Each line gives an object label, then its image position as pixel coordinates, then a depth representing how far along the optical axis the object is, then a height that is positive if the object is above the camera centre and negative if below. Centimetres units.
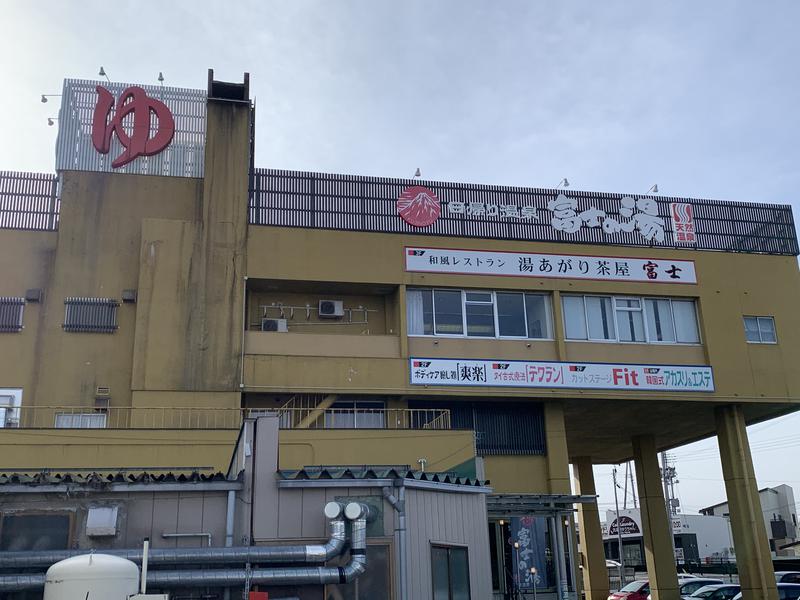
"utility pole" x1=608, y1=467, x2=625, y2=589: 4471 +17
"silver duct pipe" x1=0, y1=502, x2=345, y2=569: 1028 +28
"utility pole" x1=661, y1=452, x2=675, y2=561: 5948 +622
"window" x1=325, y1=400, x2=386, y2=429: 2344 +428
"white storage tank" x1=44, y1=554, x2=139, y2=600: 884 +2
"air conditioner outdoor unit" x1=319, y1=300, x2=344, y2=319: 2455 +750
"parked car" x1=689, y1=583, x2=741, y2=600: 2708 -108
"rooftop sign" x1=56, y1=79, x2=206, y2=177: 2423 +1284
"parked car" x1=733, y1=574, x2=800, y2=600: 2483 -103
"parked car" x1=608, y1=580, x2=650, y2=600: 2984 -108
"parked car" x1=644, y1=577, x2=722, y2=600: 3036 -91
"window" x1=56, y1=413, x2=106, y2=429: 2164 +405
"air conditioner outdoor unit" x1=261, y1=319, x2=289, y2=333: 2380 +688
